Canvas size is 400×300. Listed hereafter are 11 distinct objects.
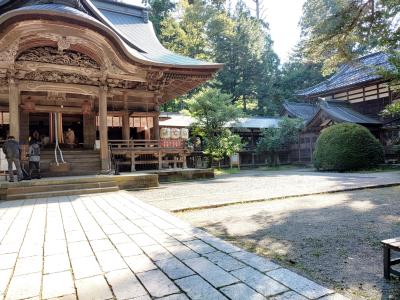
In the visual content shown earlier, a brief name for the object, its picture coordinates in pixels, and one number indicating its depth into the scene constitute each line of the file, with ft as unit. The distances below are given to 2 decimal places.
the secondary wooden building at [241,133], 60.54
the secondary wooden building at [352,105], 69.15
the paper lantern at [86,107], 47.57
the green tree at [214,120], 63.67
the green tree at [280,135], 82.12
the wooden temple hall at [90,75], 32.68
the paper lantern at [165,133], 59.21
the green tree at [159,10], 112.68
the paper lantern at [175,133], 59.62
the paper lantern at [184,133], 59.62
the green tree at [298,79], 133.28
